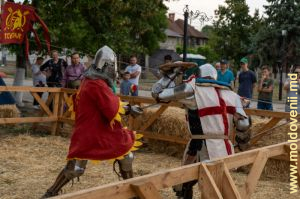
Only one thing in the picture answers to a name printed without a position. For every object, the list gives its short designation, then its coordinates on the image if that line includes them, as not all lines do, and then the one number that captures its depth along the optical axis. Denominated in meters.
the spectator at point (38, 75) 11.19
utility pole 12.35
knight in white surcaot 4.45
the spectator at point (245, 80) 9.31
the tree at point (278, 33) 31.41
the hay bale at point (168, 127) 7.99
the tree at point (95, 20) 12.11
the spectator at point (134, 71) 10.10
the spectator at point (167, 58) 8.38
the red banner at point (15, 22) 9.74
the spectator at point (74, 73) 9.63
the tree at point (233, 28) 38.84
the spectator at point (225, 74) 9.17
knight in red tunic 4.54
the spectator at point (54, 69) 10.33
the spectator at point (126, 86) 9.98
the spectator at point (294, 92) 7.82
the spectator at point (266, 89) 9.34
